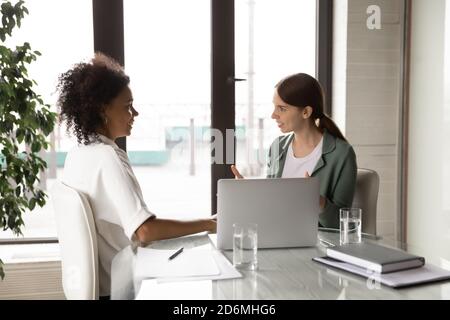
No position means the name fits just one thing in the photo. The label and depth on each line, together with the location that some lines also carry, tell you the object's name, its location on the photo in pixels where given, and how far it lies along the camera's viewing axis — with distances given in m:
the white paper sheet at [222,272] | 1.12
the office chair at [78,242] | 1.33
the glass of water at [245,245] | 1.22
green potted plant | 2.24
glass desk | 1.02
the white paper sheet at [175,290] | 1.01
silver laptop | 1.31
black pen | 1.28
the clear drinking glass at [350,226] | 1.47
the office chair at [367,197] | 1.97
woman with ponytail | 1.99
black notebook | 1.12
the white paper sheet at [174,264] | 1.15
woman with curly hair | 1.40
